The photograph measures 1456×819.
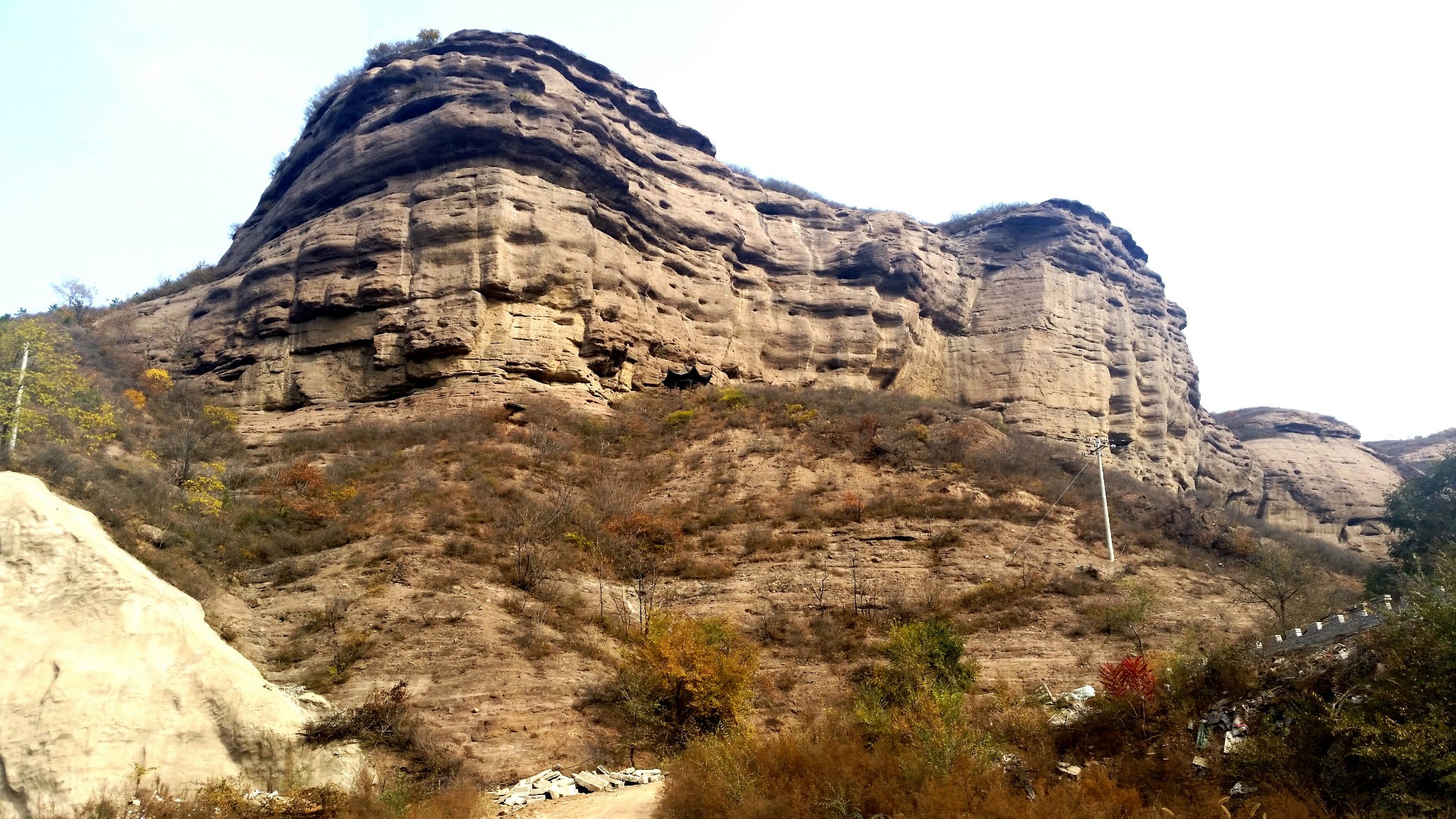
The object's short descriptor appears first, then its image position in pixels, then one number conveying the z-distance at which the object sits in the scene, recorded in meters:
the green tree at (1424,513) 25.25
